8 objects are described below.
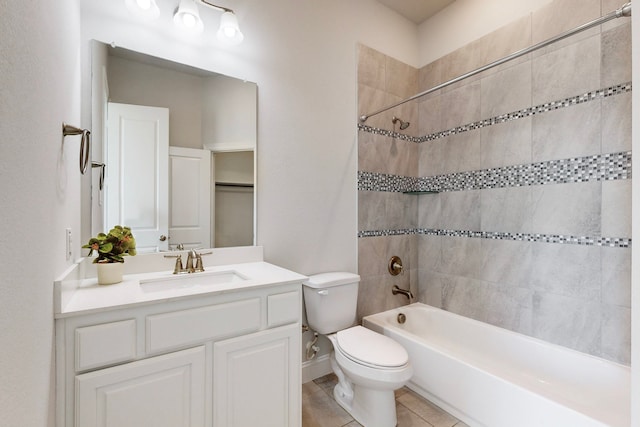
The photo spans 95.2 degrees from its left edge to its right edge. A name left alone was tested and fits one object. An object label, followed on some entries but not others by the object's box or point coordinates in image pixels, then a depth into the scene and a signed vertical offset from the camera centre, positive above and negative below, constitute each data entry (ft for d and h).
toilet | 5.07 -2.61
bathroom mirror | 4.77 +1.07
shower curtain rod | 4.05 +2.79
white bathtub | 4.51 -3.10
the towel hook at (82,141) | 3.42 +0.90
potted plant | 4.23 -0.63
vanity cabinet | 3.22 -1.95
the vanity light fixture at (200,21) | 5.13 +3.44
